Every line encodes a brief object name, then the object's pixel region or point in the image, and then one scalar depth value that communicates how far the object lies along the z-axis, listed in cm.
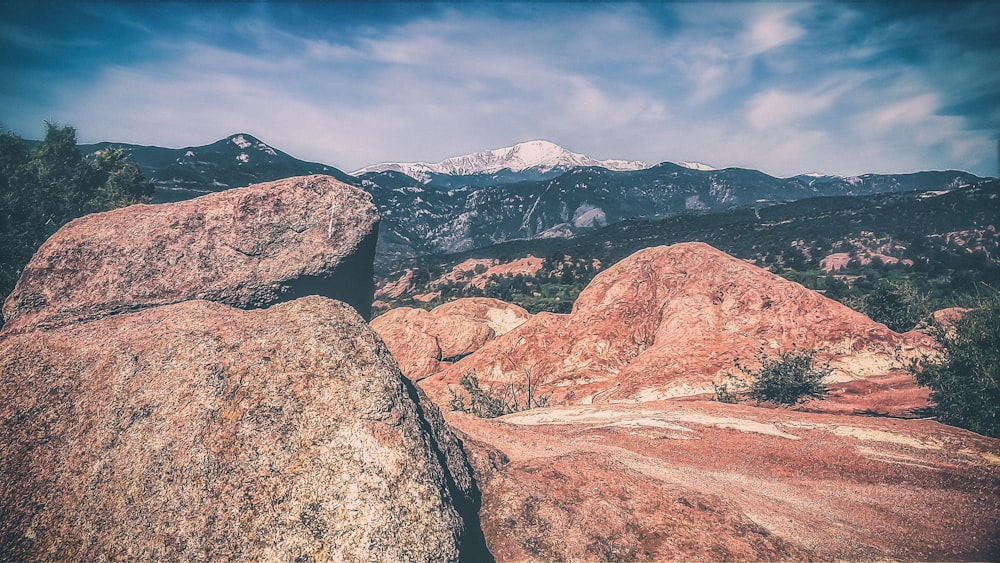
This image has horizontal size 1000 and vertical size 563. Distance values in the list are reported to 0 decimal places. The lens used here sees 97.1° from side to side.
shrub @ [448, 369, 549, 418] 2067
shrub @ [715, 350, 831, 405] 1767
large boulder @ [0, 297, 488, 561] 531
